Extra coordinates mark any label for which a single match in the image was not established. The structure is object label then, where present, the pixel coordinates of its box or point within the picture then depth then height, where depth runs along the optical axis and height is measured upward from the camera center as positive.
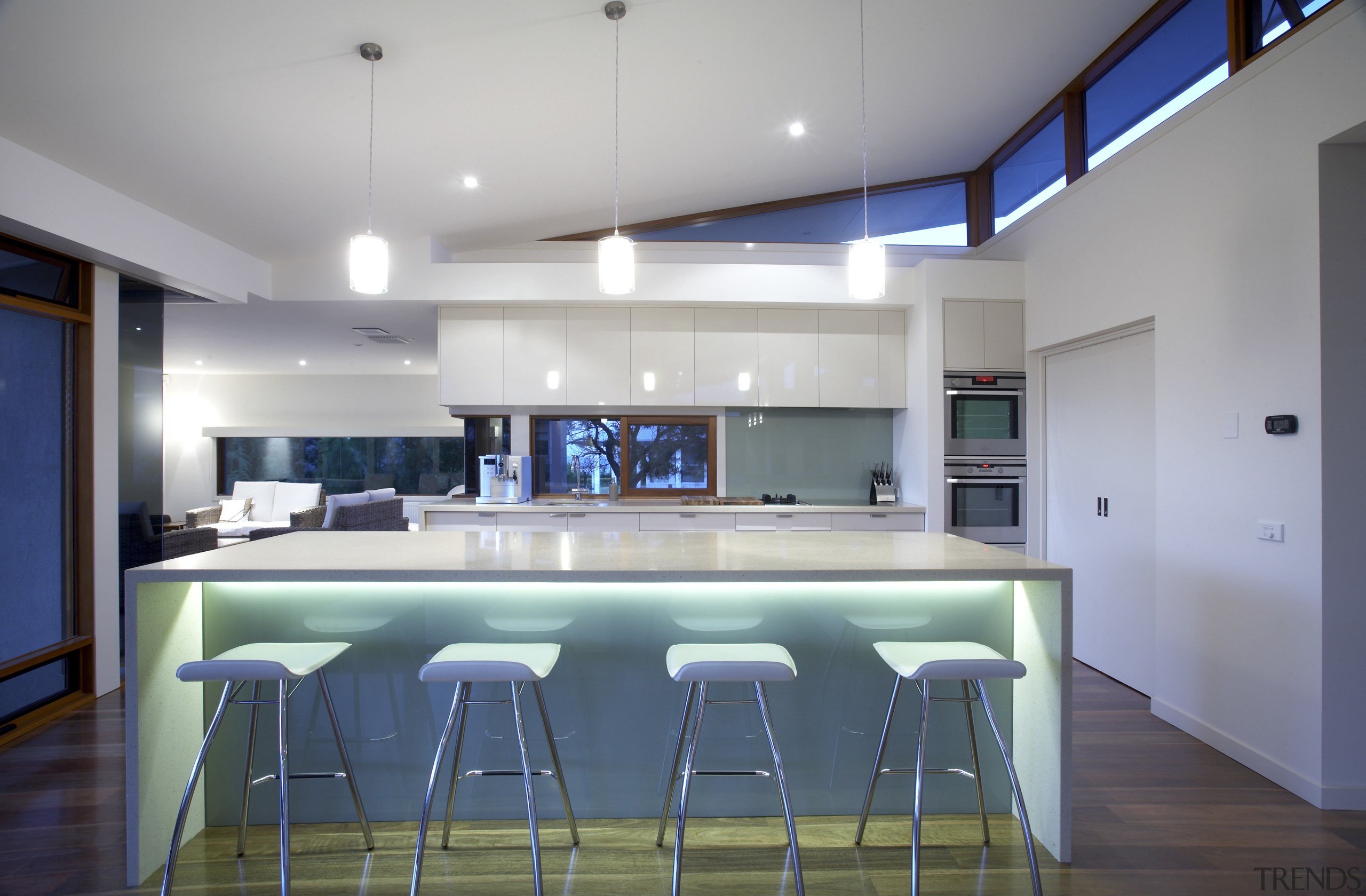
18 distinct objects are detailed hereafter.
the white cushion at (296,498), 7.89 -0.53
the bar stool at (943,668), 1.81 -0.61
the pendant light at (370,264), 2.35 +0.67
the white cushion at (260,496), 7.93 -0.52
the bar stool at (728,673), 1.77 -0.60
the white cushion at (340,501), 4.58 -0.35
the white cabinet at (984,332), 4.33 +0.76
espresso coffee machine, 4.71 -0.20
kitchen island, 2.23 -0.74
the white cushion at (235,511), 7.71 -0.67
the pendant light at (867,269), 2.36 +0.64
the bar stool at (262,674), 1.79 -0.60
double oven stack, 4.32 -0.06
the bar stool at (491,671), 1.79 -0.60
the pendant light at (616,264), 2.37 +0.67
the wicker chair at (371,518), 4.56 -0.47
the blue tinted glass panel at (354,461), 8.54 -0.10
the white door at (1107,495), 3.36 -0.27
